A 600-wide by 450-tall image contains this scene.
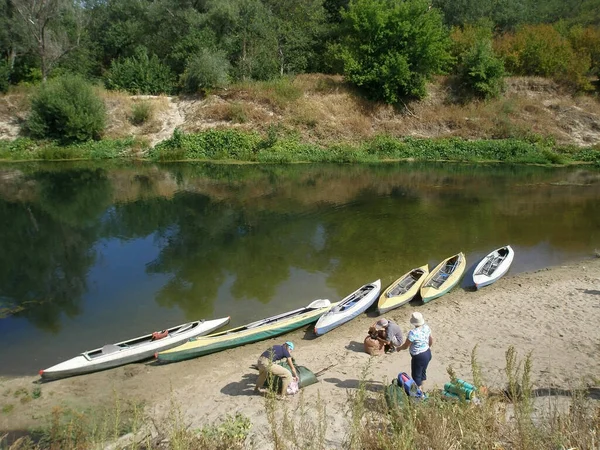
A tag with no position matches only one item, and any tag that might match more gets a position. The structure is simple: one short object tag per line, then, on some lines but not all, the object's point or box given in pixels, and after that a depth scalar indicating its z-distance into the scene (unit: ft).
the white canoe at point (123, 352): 31.83
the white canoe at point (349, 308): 38.17
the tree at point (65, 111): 125.90
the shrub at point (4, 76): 138.00
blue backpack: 24.67
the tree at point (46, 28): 137.18
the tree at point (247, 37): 151.12
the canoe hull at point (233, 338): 34.22
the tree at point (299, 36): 160.66
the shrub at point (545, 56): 153.17
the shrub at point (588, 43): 151.64
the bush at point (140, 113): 137.70
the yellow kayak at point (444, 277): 44.13
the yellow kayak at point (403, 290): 42.14
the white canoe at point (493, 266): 47.34
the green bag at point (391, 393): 22.07
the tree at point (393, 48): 142.92
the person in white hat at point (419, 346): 26.48
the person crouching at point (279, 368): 27.61
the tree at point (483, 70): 147.54
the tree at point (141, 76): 149.48
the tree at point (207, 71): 142.41
